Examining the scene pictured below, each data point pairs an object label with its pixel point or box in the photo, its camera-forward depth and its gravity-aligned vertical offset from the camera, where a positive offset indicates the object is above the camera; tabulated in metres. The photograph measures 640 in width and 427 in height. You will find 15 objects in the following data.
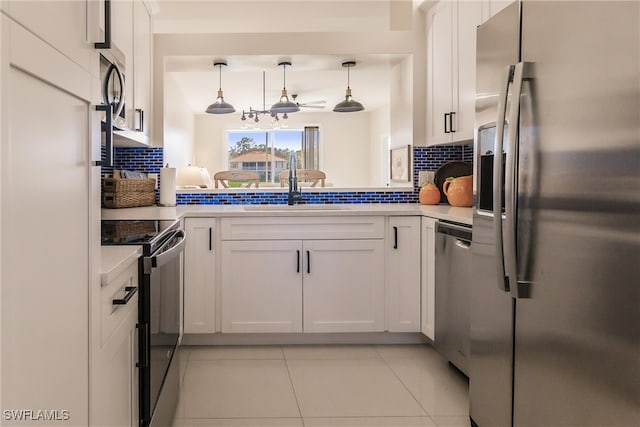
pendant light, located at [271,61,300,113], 5.54 +1.12
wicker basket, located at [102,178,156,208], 2.91 +0.06
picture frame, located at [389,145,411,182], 3.60 +0.32
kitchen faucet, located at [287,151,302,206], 3.49 +0.11
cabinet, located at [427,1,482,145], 2.71 +0.83
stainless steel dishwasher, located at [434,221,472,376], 2.34 -0.46
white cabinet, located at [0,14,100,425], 0.63 -0.02
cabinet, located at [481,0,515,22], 2.31 +0.99
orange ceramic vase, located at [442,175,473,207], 3.06 +0.08
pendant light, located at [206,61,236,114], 5.36 +1.08
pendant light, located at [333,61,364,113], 5.64 +1.15
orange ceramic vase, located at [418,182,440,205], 3.37 +0.06
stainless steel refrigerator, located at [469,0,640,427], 1.10 -0.03
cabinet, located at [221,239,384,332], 3.02 -0.52
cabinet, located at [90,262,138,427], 1.03 -0.38
